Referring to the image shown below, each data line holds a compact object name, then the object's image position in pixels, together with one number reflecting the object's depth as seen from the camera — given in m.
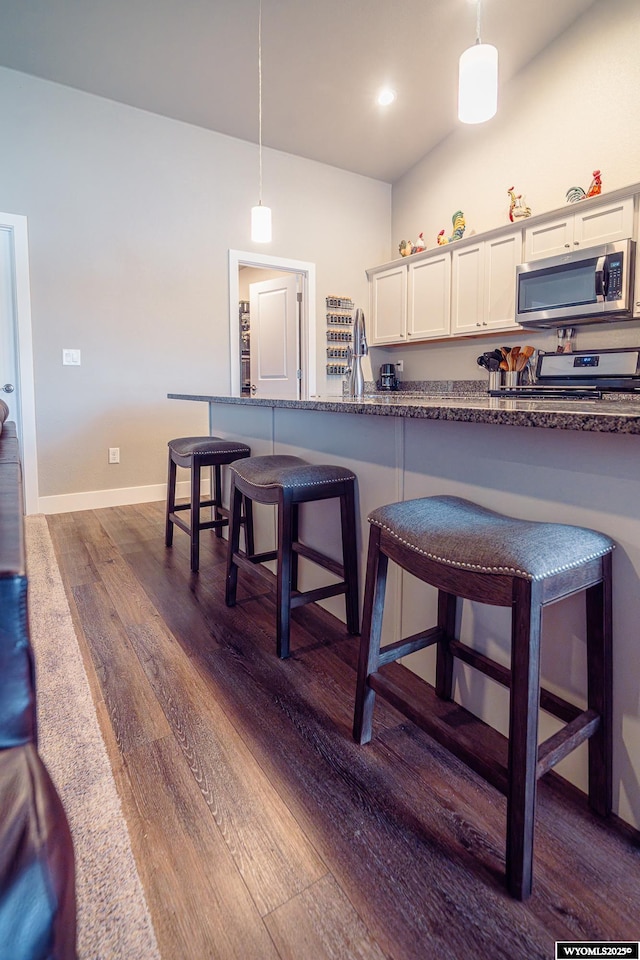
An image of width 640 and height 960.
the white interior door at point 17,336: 3.46
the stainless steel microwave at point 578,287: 3.11
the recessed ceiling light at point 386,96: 3.84
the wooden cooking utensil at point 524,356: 3.95
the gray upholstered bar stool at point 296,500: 1.68
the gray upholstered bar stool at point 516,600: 0.88
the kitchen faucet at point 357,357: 2.24
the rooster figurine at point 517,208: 3.78
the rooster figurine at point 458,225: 4.26
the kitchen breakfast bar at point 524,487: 0.99
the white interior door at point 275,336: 4.84
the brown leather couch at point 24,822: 0.42
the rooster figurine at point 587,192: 3.33
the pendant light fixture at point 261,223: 3.07
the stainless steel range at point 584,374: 3.22
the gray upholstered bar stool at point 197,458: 2.47
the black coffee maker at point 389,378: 5.28
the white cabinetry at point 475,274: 3.27
